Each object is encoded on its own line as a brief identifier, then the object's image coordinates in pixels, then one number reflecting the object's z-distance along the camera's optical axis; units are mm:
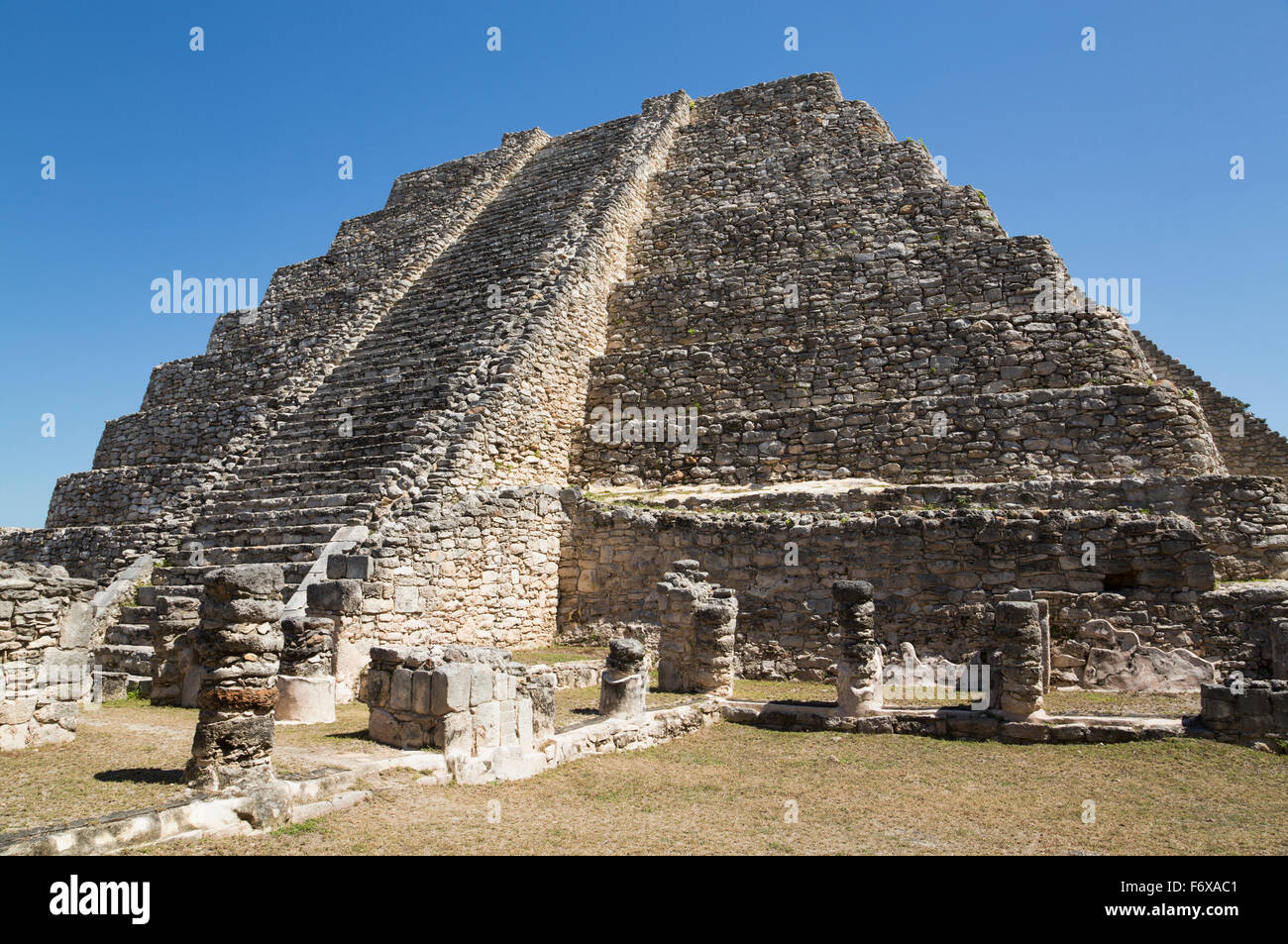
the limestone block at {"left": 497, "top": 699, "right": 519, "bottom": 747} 8156
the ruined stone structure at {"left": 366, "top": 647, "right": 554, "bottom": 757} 7805
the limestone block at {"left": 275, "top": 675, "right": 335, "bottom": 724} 9250
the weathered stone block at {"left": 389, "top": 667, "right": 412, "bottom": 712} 8023
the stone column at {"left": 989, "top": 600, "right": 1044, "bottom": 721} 9688
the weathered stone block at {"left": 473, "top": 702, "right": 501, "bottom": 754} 7938
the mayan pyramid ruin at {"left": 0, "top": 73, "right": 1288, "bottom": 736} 11891
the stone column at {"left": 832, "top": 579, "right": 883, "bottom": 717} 10492
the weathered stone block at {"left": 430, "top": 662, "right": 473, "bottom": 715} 7766
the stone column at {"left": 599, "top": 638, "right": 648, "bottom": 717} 10016
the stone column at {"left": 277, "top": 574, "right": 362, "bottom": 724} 9289
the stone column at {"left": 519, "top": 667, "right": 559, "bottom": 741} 8586
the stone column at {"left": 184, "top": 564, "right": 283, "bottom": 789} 6199
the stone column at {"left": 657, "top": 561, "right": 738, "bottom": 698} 11898
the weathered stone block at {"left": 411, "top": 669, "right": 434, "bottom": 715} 7871
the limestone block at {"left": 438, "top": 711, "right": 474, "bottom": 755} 7711
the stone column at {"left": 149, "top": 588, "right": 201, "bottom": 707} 10492
